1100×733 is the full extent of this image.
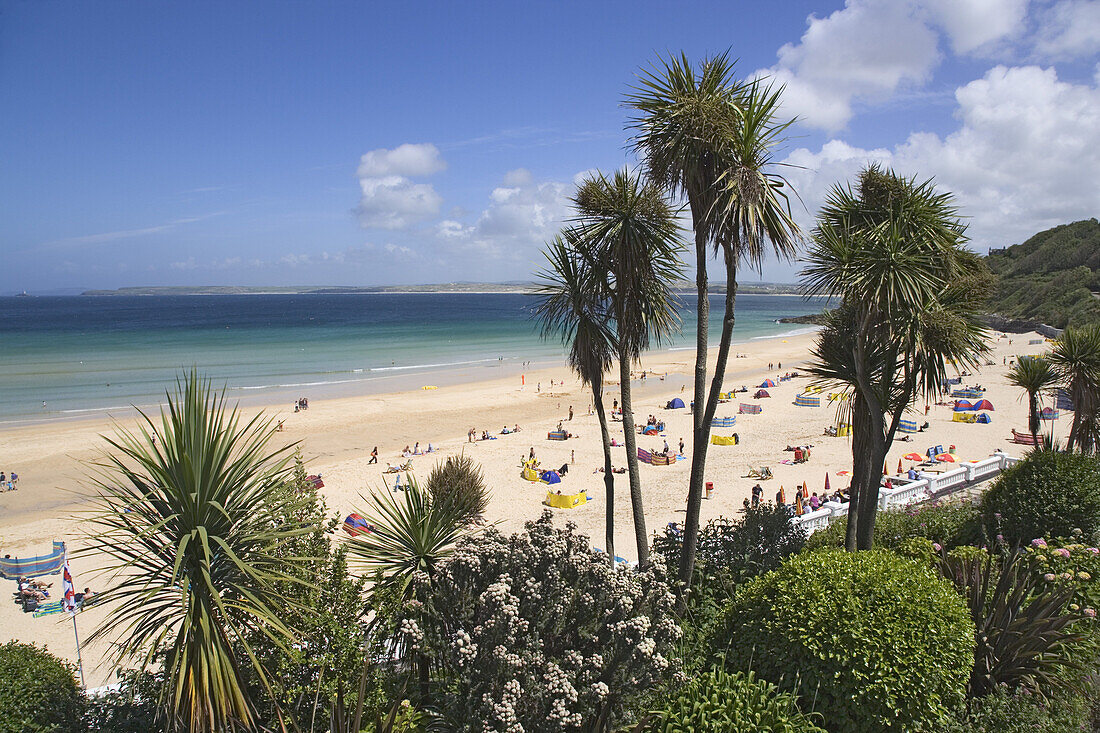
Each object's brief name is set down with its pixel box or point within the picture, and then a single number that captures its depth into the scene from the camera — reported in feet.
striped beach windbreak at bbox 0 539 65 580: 51.75
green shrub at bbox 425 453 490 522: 22.52
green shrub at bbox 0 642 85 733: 14.62
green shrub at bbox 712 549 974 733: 16.96
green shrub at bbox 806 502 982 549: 33.04
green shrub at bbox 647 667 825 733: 15.81
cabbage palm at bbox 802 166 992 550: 28.27
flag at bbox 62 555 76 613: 40.05
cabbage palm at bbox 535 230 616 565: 29.60
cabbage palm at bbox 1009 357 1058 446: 42.24
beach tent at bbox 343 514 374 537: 57.01
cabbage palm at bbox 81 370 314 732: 14.15
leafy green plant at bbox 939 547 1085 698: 19.61
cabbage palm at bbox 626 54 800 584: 24.20
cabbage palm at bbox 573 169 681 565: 27.91
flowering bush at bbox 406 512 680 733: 14.11
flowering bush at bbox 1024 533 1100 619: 23.18
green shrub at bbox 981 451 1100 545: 29.04
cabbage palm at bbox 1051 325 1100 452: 40.86
